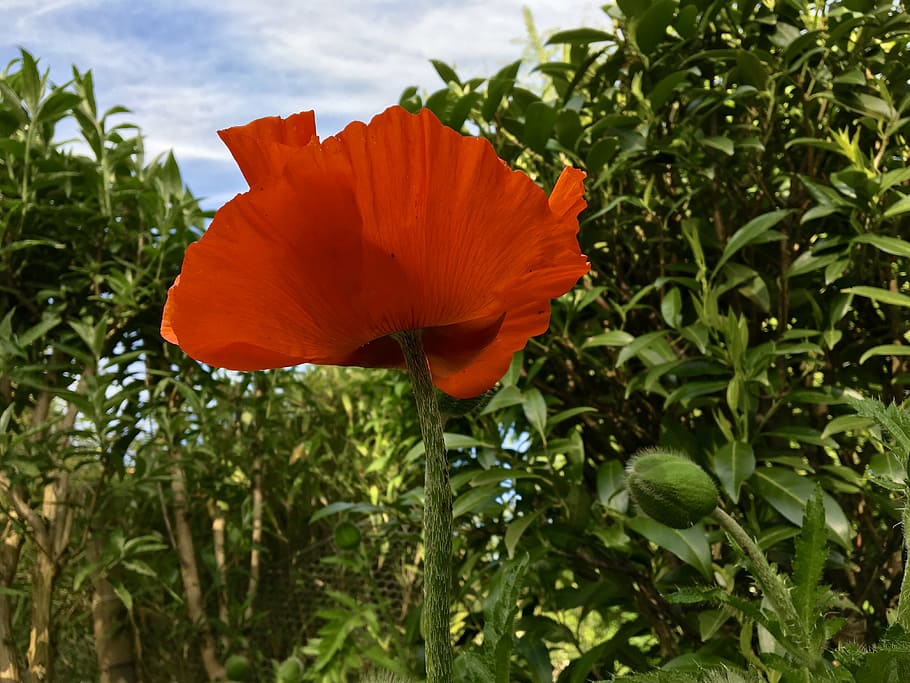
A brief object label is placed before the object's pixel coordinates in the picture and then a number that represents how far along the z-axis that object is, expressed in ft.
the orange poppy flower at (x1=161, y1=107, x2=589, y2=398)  1.09
